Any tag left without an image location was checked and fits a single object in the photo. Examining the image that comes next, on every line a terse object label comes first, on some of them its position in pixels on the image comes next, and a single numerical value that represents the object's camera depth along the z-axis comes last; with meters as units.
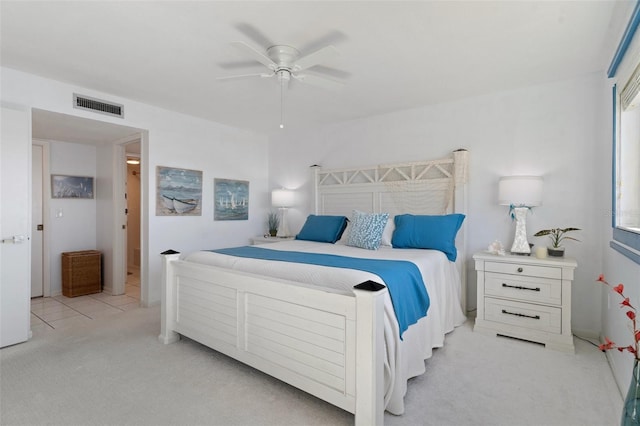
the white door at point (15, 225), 2.79
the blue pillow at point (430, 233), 3.19
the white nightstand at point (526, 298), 2.73
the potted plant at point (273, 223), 5.15
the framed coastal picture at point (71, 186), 4.53
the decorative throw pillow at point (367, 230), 3.33
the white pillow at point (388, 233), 3.51
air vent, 3.35
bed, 1.68
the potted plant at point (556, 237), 2.96
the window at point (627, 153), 1.94
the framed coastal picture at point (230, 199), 4.80
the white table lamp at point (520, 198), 2.99
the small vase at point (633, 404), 1.09
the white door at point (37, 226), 4.34
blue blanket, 2.00
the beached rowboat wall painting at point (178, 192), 4.08
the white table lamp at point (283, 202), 4.93
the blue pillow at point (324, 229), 3.98
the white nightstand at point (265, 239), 4.83
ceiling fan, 2.16
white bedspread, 1.86
